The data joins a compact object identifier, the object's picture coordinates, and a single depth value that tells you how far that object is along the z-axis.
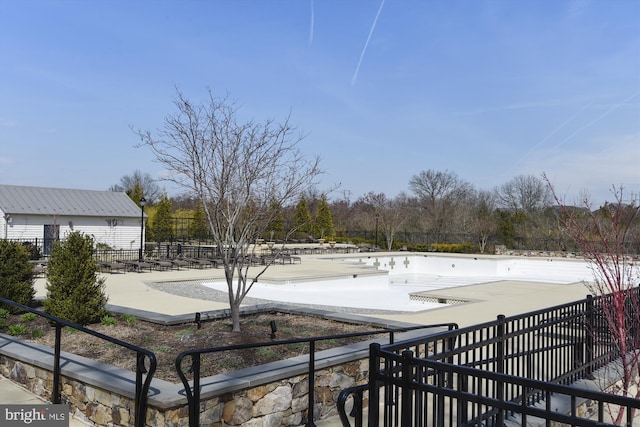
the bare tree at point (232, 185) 7.06
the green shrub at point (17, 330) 6.74
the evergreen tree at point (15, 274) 8.08
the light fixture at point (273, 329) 6.55
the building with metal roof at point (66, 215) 25.88
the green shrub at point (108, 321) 7.25
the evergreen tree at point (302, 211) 36.02
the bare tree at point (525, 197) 51.59
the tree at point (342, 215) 49.30
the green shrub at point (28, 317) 7.60
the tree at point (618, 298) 4.75
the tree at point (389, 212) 41.69
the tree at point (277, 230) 35.78
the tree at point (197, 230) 36.94
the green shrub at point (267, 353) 5.77
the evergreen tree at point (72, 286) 7.09
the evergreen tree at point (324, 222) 42.12
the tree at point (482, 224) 39.91
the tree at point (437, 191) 51.84
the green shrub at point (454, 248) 37.31
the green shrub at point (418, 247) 37.75
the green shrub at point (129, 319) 7.38
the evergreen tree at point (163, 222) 37.25
